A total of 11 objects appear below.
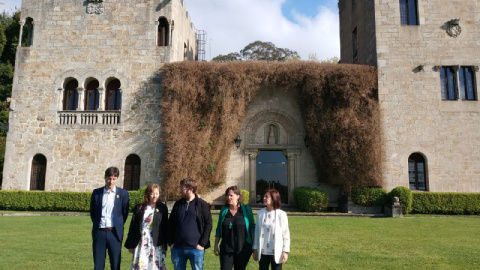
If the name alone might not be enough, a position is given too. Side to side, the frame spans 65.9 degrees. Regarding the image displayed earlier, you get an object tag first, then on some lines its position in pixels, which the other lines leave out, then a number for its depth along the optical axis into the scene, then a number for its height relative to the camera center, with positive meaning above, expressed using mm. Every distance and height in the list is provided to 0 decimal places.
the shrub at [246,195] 15930 -694
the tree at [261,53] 43753 +14972
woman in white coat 4641 -708
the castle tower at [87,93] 17062 +4070
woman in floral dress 4766 -710
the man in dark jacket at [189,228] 4656 -622
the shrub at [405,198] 14781 -722
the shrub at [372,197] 15516 -721
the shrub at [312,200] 15461 -850
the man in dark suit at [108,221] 5098 -582
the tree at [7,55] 27938 +9841
